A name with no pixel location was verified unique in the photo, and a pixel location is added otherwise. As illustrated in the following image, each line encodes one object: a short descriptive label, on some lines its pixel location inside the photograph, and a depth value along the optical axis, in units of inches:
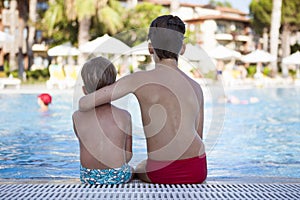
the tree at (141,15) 921.5
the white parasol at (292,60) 903.5
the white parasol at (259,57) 935.0
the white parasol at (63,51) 799.7
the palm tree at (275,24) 1046.4
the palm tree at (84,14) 755.4
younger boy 100.7
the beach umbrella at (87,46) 697.6
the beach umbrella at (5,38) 630.5
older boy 93.8
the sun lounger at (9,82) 618.5
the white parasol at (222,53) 922.9
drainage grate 88.7
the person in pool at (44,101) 380.2
